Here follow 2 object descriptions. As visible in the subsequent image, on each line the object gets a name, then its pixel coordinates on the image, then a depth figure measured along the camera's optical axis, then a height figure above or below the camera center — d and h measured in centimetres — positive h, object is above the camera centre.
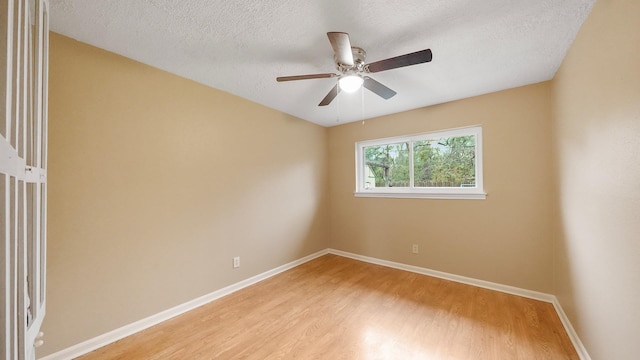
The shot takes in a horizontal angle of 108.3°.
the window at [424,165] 286 +22
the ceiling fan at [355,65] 139 +82
